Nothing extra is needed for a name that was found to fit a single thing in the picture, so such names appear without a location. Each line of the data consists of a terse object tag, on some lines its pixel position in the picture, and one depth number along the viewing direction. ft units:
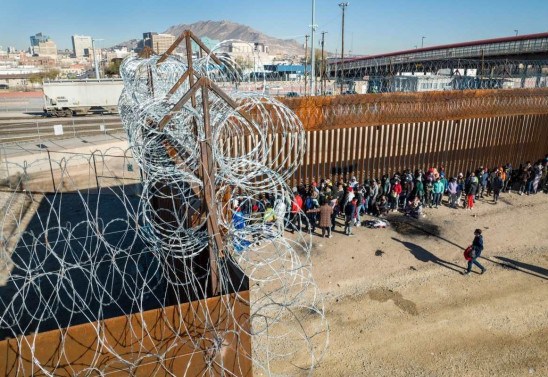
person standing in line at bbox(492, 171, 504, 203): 38.40
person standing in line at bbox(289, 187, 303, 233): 32.04
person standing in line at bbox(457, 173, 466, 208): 37.28
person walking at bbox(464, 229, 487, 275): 25.32
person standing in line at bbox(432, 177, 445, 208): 36.73
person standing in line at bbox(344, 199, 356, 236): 30.83
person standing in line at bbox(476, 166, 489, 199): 39.68
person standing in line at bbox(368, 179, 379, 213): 35.14
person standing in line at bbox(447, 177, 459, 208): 37.29
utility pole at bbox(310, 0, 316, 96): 76.52
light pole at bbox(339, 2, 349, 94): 93.27
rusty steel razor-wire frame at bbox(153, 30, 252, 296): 10.50
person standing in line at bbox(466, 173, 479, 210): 36.99
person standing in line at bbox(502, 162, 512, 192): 42.29
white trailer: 83.41
